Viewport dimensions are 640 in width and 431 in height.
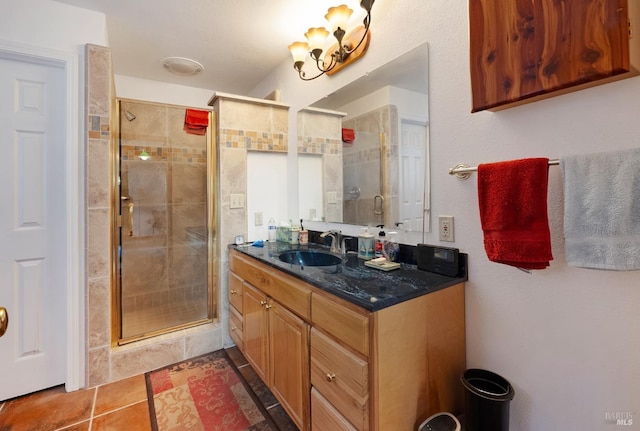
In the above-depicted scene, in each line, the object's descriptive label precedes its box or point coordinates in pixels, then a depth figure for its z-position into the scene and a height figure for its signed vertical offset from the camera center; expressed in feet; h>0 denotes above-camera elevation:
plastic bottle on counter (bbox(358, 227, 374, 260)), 5.22 -0.57
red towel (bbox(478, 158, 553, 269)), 3.02 +0.02
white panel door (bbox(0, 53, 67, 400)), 5.50 -0.18
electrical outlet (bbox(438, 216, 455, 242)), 4.15 -0.21
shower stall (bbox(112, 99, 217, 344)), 7.22 -0.16
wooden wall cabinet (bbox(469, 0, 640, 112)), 2.54 +1.69
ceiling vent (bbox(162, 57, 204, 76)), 7.75 +4.24
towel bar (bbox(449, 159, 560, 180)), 3.79 +0.60
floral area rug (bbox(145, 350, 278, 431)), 4.95 -3.61
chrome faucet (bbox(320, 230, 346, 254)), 6.07 -0.58
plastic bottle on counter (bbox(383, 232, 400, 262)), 4.81 -0.57
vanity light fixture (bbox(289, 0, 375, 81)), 4.82 +3.34
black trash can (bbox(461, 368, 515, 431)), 3.18 -2.22
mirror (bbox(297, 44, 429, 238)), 4.56 +1.29
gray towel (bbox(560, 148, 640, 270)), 2.52 +0.04
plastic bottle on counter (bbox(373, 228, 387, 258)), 5.07 -0.53
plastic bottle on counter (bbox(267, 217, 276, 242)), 7.93 -0.48
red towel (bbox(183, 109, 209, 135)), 7.59 +2.57
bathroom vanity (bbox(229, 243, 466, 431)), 3.13 -1.66
